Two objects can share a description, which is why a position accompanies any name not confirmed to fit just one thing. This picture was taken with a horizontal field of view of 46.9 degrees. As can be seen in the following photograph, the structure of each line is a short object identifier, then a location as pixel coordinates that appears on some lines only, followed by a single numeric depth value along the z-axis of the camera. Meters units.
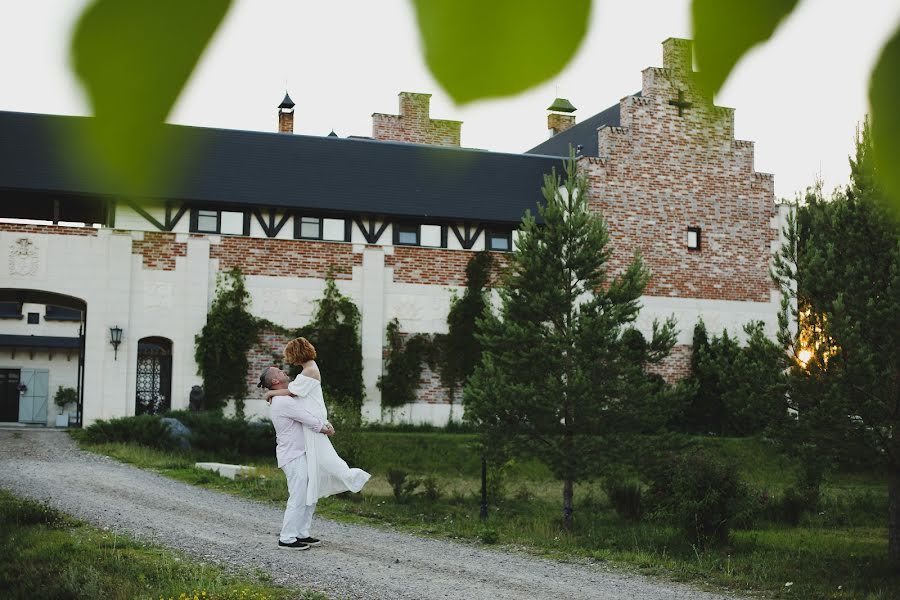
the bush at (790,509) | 14.40
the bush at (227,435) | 19.47
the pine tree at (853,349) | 10.77
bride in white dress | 8.77
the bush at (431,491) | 14.59
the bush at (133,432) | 19.17
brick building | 23.20
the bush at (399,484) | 14.17
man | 8.71
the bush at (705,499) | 11.18
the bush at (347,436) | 15.66
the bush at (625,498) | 13.84
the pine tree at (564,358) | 13.32
